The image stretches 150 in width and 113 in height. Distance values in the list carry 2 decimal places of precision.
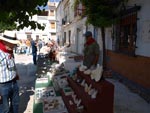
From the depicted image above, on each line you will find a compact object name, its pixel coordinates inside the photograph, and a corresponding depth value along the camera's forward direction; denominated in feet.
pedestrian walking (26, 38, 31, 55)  40.27
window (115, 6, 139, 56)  13.58
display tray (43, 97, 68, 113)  8.55
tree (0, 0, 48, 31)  8.41
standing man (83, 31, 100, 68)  10.16
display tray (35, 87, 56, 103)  9.89
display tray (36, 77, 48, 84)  12.51
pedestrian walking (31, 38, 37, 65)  22.35
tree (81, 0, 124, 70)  15.24
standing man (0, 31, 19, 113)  6.97
